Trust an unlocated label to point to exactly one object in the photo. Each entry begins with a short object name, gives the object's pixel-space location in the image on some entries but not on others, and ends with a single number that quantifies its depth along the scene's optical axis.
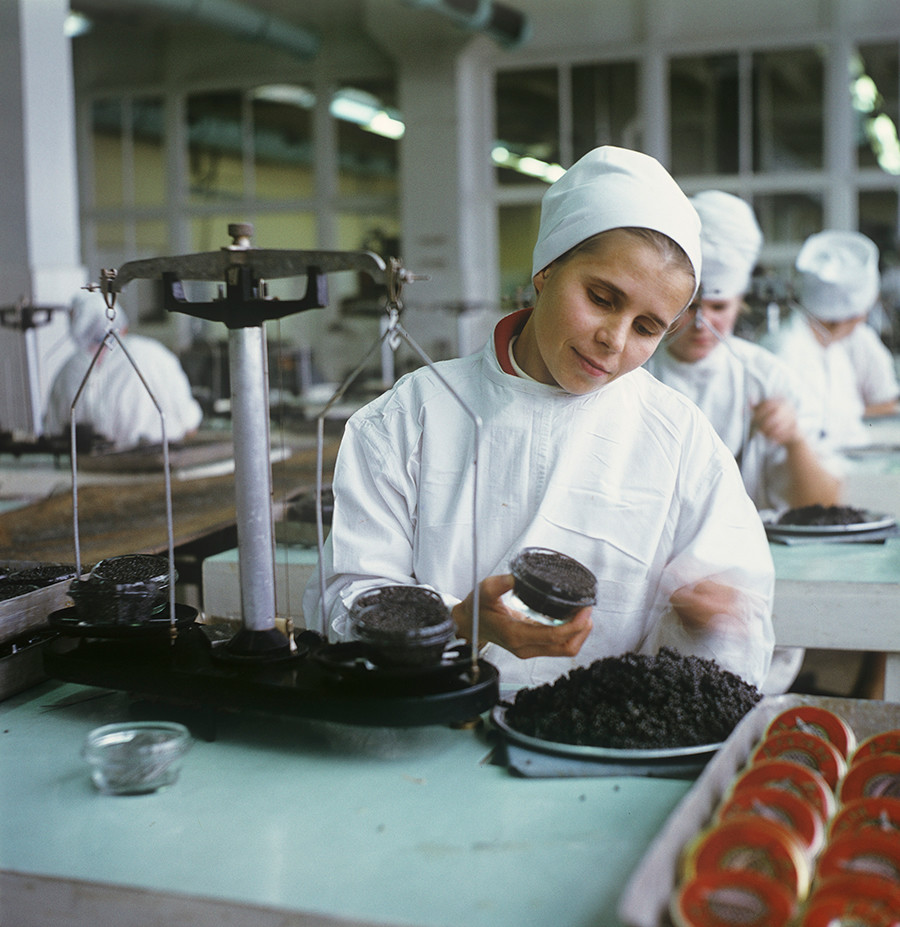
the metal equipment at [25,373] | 3.27
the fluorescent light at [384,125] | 8.29
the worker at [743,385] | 2.52
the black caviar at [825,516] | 2.25
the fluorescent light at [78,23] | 7.41
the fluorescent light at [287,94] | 8.66
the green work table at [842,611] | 1.84
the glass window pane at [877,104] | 7.32
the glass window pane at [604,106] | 7.75
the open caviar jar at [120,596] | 1.13
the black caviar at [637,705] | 1.00
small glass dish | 0.93
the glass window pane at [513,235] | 7.97
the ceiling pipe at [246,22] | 6.75
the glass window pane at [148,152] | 9.04
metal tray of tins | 0.66
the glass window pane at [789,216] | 7.61
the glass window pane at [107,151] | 9.15
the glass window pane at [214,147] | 8.90
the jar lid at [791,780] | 0.82
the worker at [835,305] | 3.91
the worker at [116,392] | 3.79
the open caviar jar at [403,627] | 0.96
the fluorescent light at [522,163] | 8.07
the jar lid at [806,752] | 0.89
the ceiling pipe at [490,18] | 6.40
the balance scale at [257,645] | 0.98
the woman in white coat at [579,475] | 1.26
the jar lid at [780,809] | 0.76
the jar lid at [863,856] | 0.72
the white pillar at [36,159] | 4.62
